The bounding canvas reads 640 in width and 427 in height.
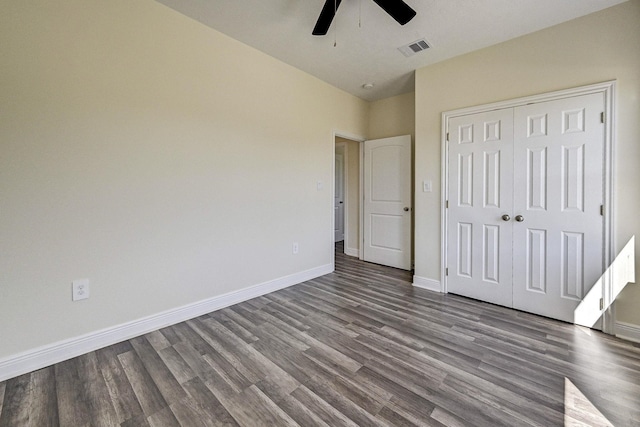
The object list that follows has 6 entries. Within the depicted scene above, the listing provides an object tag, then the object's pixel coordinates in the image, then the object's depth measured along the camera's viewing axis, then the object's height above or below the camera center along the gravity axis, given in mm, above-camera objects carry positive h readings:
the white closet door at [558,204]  2213 +26
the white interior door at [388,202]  3842 +94
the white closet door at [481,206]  2637 +13
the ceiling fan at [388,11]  1722 +1324
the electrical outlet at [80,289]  1864 -560
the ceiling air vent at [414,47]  2613 +1629
